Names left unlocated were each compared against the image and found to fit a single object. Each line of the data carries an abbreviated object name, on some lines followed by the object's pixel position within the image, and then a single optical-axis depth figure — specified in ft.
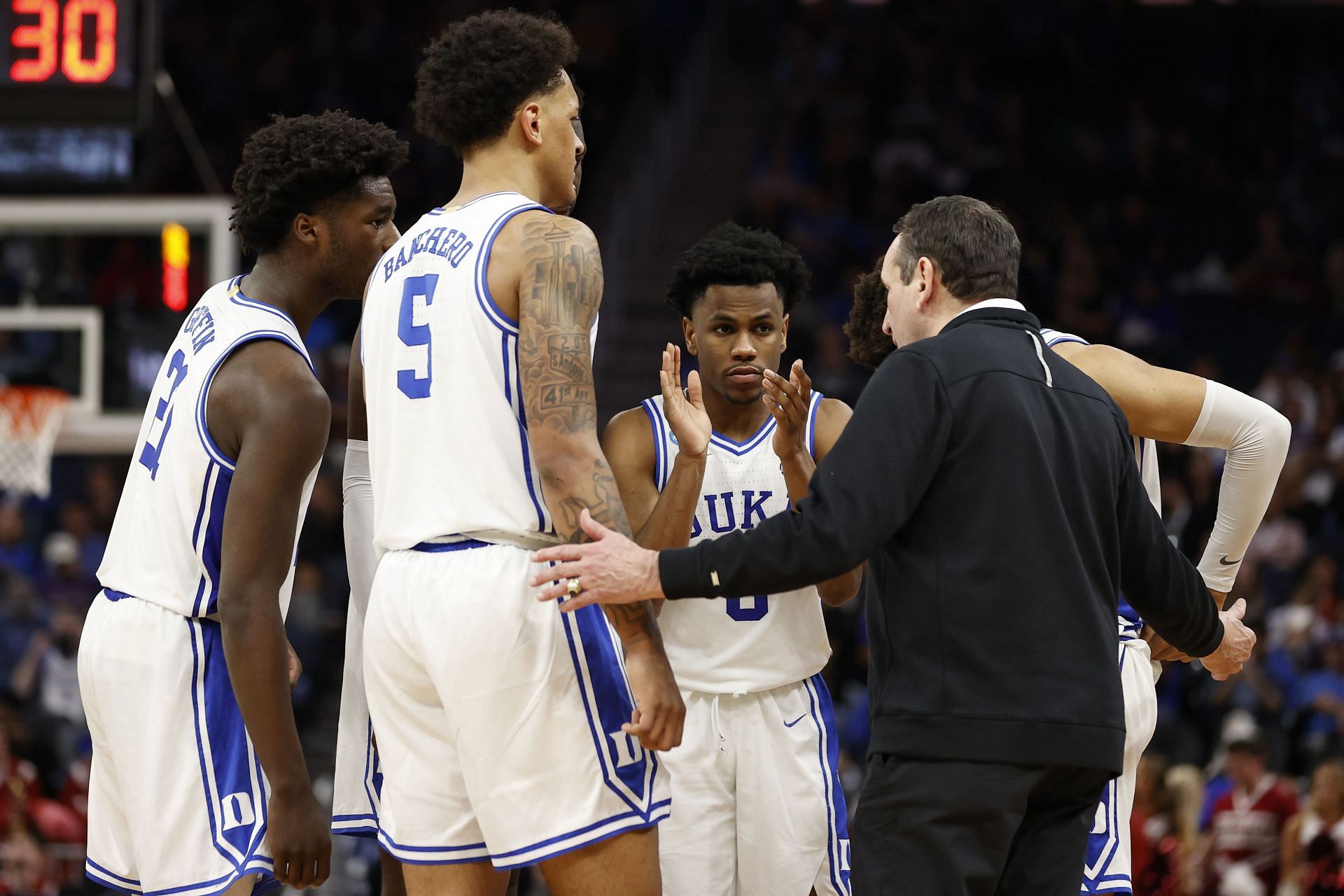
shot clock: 46.24
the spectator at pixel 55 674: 77.41
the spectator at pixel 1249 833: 60.18
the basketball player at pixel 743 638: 29.60
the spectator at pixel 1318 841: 57.67
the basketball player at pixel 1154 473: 28.04
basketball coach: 22.12
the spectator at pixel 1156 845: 60.18
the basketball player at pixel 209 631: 24.31
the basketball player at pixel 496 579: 22.00
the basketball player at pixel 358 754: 27.89
